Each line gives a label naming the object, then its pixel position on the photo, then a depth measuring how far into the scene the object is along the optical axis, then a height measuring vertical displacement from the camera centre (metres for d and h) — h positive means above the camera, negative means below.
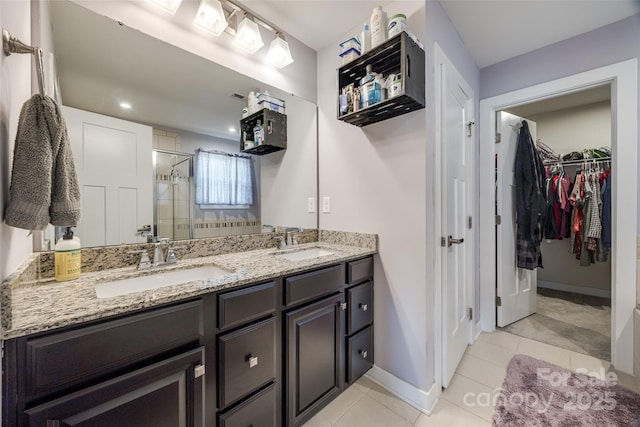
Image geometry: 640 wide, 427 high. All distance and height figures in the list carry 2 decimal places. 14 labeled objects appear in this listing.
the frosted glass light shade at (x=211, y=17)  1.37 +1.08
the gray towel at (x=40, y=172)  0.70 +0.12
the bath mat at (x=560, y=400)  1.38 -1.12
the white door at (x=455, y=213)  1.61 -0.01
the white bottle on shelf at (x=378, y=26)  1.42 +1.04
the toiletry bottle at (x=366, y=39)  1.49 +1.02
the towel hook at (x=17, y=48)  0.68 +0.46
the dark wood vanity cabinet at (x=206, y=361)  0.68 -0.52
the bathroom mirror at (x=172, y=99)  1.16 +0.62
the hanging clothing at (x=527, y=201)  2.38 +0.09
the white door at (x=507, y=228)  2.36 -0.16
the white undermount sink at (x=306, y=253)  1.76 -0.29
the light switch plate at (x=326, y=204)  2.02 +0.07
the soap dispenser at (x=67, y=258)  1.01 -0.18
